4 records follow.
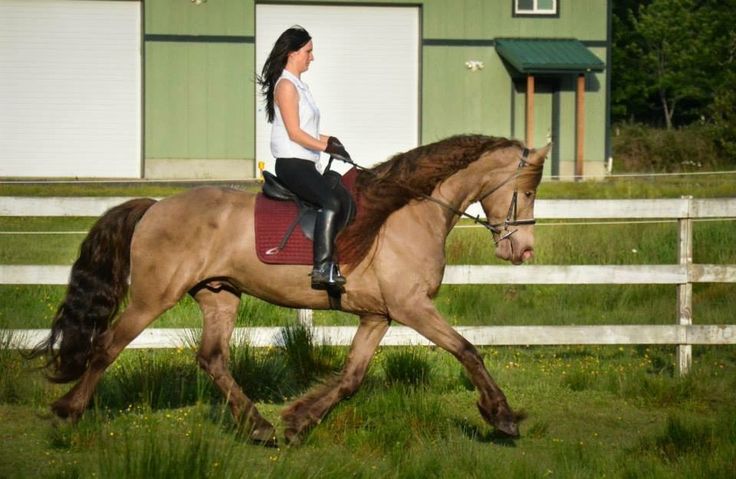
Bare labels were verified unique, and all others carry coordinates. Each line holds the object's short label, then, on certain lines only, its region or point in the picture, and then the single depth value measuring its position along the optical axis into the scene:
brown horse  15.74
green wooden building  65.82
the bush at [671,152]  71.40
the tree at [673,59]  88.14
